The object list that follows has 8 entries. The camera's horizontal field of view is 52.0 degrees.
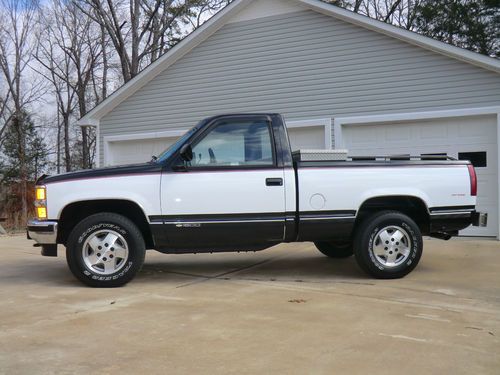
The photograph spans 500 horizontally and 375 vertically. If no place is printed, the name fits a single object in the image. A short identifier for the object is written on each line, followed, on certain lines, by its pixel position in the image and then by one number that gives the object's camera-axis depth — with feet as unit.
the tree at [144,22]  84.53
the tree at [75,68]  98.58
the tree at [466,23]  68.54
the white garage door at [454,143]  33.45
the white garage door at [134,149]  44.78
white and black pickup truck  19.29
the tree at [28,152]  104.53
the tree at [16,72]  92.58
